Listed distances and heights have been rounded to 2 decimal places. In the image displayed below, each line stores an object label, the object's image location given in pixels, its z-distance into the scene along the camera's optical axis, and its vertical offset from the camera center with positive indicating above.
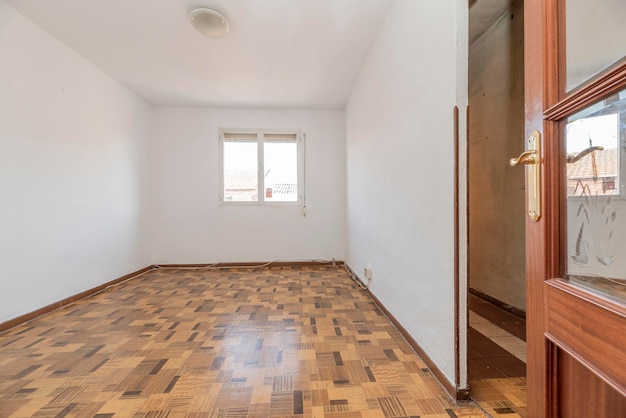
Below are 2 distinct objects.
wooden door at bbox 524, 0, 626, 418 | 0.54 -0.07
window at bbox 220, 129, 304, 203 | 4.80 +0.75
